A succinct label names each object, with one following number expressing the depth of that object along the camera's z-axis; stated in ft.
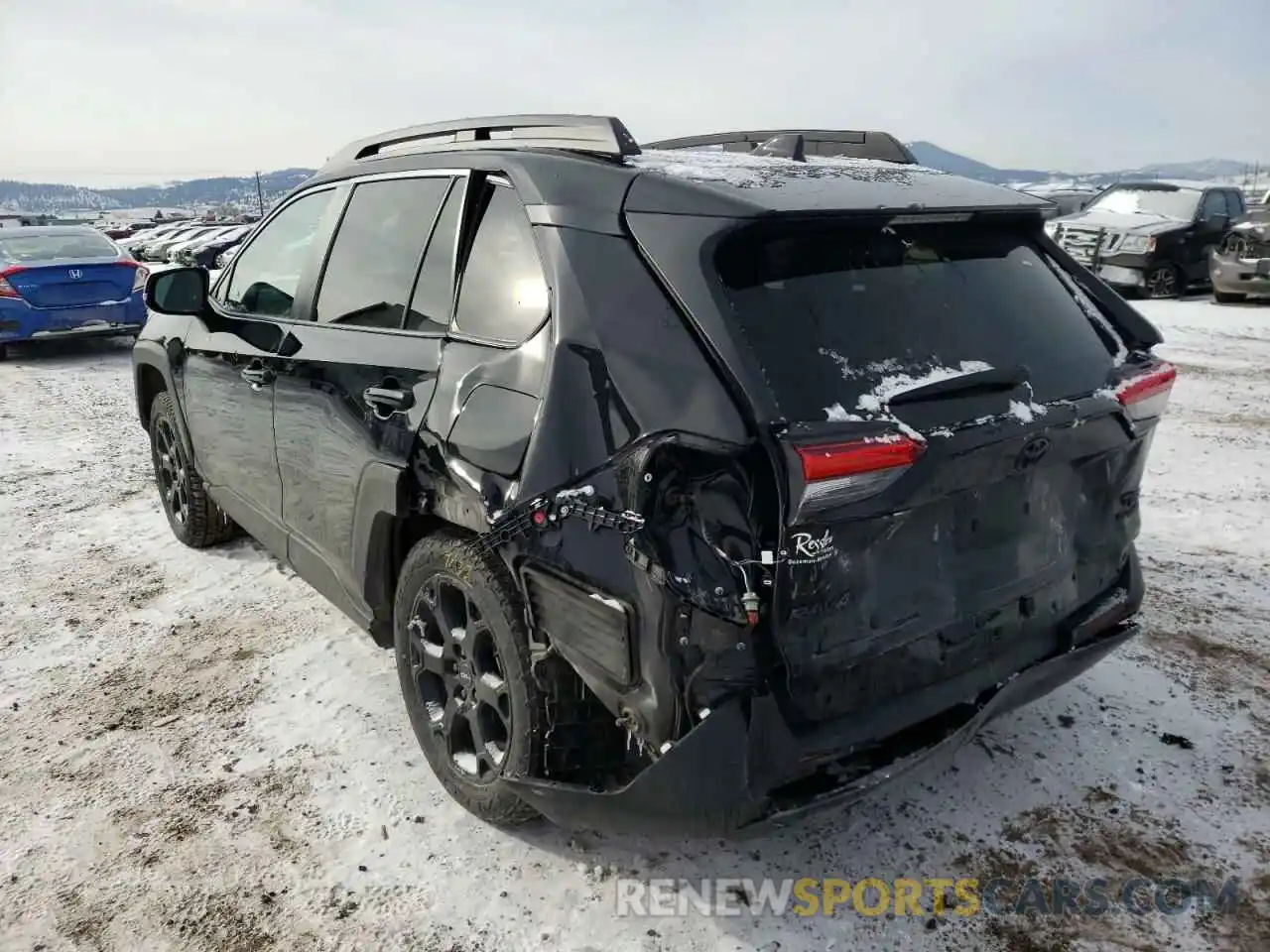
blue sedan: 33.22
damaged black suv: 6.32
